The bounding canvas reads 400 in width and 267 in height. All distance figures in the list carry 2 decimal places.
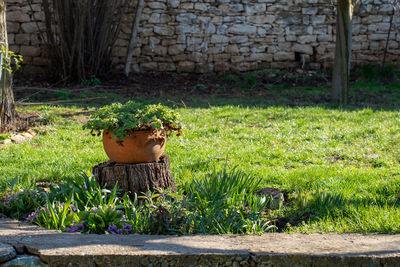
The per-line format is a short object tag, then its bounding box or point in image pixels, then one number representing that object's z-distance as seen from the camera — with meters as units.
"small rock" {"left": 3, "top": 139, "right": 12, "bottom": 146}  11.00
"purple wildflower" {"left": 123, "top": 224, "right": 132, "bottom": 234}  6.04
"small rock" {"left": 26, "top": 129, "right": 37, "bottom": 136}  12.02
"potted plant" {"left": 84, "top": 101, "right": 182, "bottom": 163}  7.17
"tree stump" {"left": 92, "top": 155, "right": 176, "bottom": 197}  7.21
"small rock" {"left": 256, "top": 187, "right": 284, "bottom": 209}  7.29
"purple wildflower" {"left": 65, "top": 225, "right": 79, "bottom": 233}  5.91
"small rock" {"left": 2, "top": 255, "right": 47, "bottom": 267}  4.85
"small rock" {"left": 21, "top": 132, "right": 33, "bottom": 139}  11.65
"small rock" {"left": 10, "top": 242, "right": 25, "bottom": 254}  5.02
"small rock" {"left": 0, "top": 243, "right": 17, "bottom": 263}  4.81
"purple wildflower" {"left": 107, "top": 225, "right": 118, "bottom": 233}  5.98
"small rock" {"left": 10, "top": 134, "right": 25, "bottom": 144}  11.21
